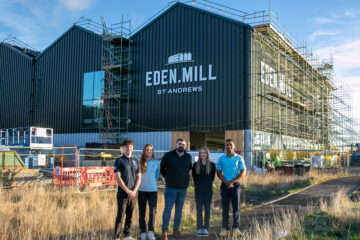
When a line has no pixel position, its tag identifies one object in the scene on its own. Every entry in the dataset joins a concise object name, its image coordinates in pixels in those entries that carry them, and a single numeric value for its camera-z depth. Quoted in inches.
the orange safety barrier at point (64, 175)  590.9
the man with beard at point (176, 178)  282.0
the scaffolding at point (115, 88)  1207.3
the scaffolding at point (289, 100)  1043.3
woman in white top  274.7
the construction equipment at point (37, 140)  936.0
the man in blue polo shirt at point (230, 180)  292.3
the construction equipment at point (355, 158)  1413.6
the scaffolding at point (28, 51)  1559.4
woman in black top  292.4
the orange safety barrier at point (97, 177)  560.4
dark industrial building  1033.5
